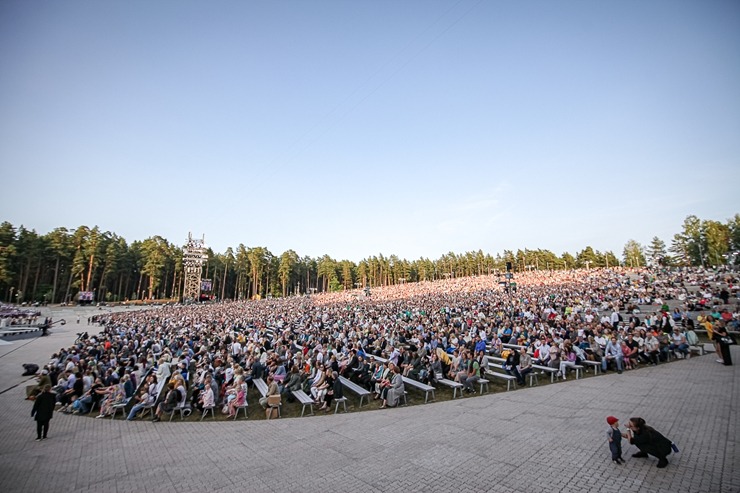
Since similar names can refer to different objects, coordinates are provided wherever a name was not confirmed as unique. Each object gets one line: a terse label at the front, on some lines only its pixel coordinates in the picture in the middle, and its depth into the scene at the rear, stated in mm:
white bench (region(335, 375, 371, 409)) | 10666
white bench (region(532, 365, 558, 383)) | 11578
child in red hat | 5562
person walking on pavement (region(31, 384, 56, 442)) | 8766
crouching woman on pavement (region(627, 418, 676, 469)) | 5340
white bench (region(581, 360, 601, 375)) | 12034
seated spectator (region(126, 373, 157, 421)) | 10570
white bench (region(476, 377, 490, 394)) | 10978
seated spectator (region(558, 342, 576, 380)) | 11844
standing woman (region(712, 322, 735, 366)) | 11295
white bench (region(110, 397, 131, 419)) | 10820
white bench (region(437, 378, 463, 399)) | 10562
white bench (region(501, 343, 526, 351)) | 14800
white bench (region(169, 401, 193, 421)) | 10484
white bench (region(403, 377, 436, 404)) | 10538
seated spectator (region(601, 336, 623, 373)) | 11938
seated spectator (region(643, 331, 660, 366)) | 12688
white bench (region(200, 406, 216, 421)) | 10398
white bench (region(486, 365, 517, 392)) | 11141
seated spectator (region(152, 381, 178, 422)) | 10414
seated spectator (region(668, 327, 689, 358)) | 13227
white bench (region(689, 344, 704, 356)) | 13516
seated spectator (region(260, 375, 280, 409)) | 10273
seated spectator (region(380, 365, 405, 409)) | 10259
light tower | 64438
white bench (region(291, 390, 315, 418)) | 10234
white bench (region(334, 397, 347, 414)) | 10141
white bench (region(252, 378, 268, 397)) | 11587
